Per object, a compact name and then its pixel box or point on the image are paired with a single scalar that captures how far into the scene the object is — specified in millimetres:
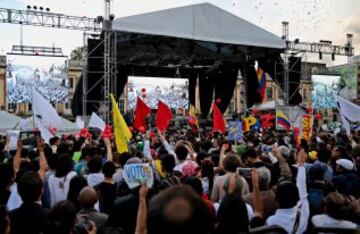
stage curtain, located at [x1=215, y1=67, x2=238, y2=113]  29480
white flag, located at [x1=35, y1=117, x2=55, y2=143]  8297
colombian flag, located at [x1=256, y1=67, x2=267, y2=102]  25223
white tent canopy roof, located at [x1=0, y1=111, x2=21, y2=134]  18650
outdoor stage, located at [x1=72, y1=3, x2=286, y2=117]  20453
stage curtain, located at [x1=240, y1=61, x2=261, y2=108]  26212
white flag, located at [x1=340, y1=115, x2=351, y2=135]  10370
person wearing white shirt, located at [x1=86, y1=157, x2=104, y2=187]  5496
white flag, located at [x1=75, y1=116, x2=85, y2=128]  17141
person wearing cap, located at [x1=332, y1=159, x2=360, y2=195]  5480
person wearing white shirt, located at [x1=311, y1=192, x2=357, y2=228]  3840
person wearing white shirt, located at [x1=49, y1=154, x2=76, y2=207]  5078
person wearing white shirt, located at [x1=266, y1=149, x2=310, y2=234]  3994
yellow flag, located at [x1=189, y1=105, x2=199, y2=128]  18258
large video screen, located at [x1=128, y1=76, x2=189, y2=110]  35750
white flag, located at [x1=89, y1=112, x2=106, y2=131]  11883
